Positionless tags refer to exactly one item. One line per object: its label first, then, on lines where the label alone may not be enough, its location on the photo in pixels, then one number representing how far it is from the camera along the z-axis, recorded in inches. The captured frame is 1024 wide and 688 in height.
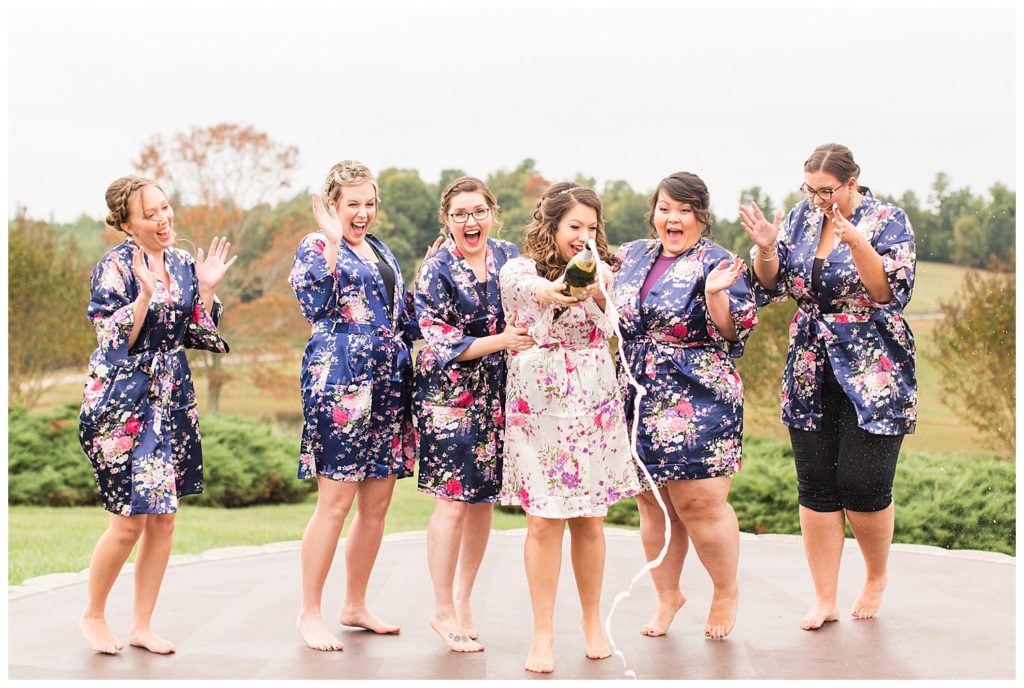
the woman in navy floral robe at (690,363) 167.9
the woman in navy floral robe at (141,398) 163.6
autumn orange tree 527.2
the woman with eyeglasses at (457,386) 167.5
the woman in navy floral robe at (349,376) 168.7
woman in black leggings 177.5
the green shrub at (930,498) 310.0
